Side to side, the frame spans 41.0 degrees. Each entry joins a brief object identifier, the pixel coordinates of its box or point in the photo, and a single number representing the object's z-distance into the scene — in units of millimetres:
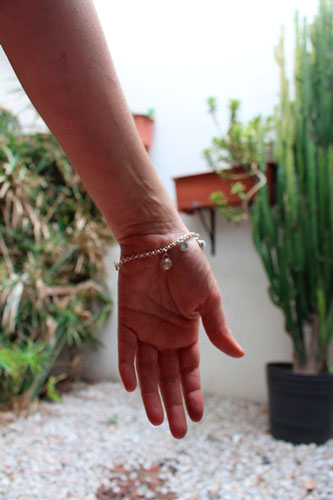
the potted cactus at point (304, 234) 1634
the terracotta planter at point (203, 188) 1966
